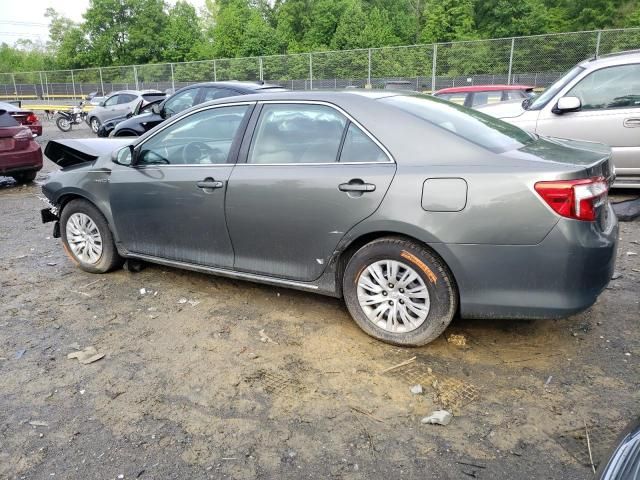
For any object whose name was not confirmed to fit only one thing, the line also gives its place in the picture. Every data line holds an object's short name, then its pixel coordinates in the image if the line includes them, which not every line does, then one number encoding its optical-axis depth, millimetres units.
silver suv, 6430
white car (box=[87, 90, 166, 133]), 19266
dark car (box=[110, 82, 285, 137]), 9492
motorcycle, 21906
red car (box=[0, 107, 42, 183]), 9117
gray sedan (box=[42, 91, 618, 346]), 2990
